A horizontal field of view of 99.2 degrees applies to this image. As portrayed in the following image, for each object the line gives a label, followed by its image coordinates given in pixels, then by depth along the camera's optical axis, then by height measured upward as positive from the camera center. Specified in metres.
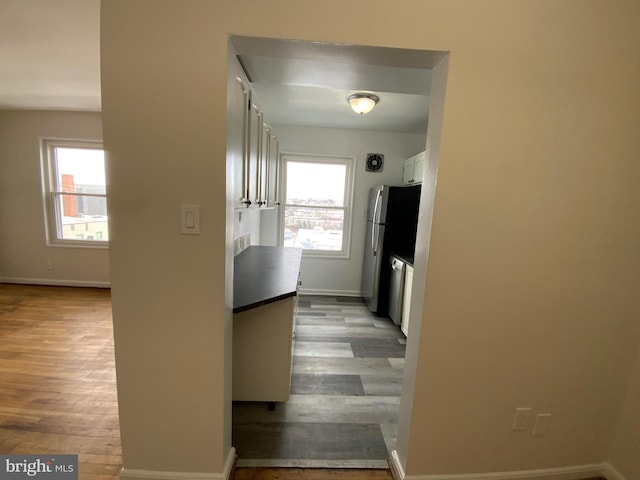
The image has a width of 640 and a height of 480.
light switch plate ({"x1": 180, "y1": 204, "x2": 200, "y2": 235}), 1.15 -0.09
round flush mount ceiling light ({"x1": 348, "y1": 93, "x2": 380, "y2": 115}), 2.54 +1.00
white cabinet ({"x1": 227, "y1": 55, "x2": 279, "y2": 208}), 1.19 +0.38
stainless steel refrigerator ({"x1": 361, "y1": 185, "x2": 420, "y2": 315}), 3.35 -0.27
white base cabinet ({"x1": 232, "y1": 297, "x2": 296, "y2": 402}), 1.74 -0.96
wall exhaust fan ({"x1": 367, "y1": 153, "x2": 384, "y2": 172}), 4.01 +0.72
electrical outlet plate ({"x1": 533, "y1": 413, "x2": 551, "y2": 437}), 1.41 -1.06
